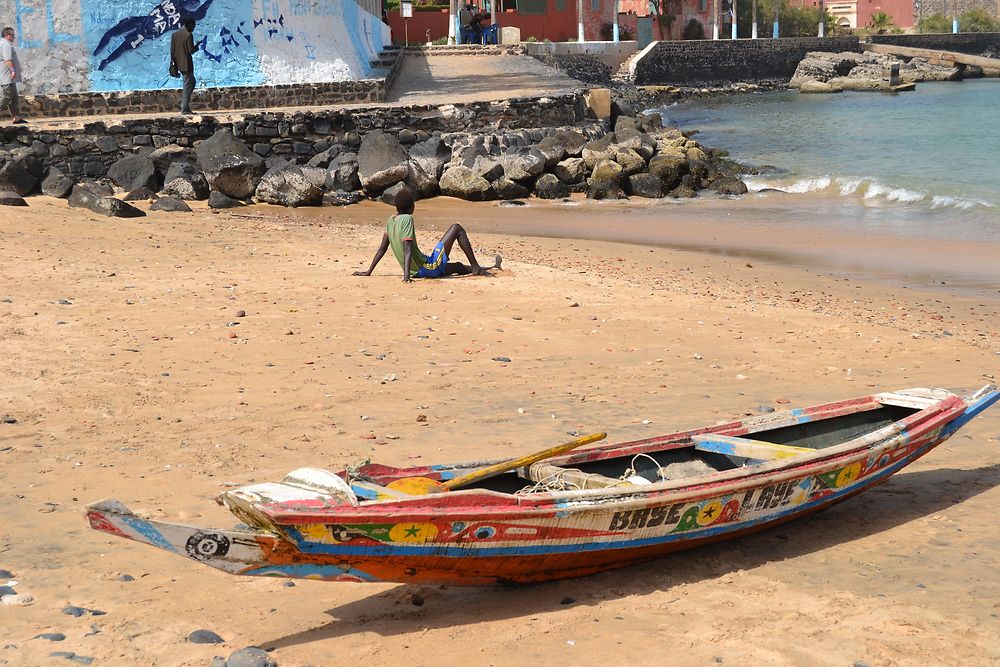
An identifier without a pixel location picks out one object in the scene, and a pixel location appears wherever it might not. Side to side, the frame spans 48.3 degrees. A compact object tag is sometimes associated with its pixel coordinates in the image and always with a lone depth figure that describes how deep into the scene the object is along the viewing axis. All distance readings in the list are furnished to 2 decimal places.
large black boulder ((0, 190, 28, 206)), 15.78
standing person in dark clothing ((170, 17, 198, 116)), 21.05
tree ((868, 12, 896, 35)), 77.50
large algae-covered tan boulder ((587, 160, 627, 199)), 21.34
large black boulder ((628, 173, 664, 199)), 21.83
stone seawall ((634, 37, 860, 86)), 57.44
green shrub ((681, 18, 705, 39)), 62.69
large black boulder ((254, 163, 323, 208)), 20.00
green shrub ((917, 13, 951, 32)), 77.19
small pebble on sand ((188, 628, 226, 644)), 4.61
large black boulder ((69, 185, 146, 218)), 16.28
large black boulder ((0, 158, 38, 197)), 18.22
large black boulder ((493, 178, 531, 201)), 21.19
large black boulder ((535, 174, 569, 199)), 21.53
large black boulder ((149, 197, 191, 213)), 17.38
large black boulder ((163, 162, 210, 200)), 19.83
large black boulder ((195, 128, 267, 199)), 20.11
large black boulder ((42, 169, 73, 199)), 18.36
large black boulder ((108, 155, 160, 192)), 20.11
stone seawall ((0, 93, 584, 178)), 20.75
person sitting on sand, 11.54
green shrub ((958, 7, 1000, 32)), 78.81
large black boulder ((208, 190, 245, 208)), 19.45
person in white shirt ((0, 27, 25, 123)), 20.58
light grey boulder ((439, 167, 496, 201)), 20.91
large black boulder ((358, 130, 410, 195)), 20.72
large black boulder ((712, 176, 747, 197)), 22.02
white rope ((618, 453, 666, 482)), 5.79
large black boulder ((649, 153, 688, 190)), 22.28
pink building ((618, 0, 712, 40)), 60.00
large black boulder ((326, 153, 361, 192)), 20.83
